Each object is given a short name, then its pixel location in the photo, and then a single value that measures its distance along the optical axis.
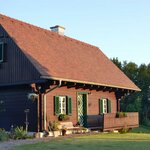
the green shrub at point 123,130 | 23.57
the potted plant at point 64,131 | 19.99
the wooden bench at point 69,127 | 20.27
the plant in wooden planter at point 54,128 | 19.75
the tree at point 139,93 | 37.88
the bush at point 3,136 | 16.67
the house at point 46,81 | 19.55
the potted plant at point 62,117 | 20.67
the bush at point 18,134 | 17.81
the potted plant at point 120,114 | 23.35
